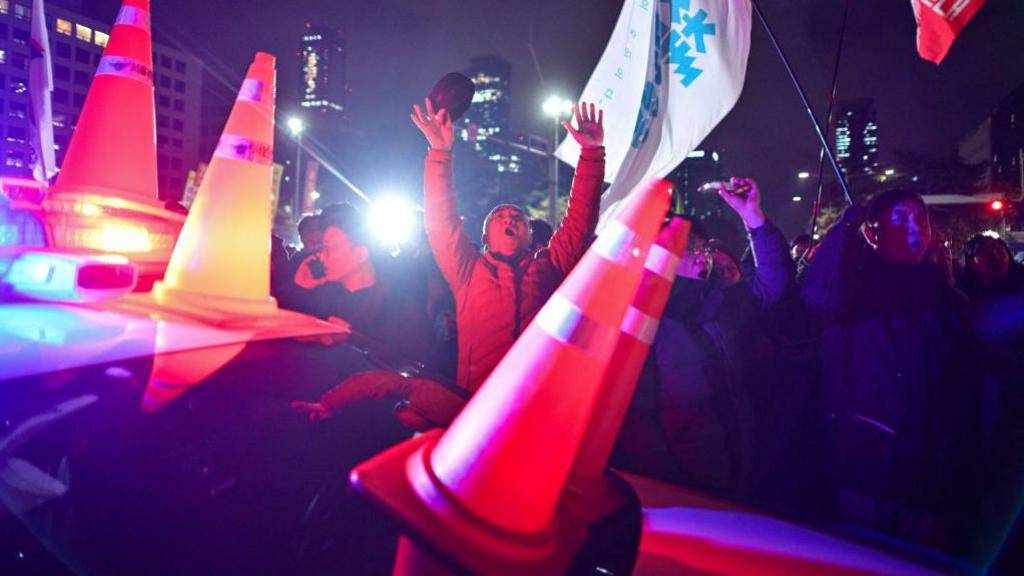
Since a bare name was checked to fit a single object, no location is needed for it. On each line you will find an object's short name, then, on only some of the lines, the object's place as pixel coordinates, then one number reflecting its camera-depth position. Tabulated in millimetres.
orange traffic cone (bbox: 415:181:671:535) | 1260
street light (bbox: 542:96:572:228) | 13914
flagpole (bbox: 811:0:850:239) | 4141
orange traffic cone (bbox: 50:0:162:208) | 3105
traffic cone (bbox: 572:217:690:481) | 1697
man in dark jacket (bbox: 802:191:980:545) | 2572
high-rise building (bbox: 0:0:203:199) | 55916
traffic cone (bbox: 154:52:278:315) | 2469
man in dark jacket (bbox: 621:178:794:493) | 3002
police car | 1450
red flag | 3682
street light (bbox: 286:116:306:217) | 19703
